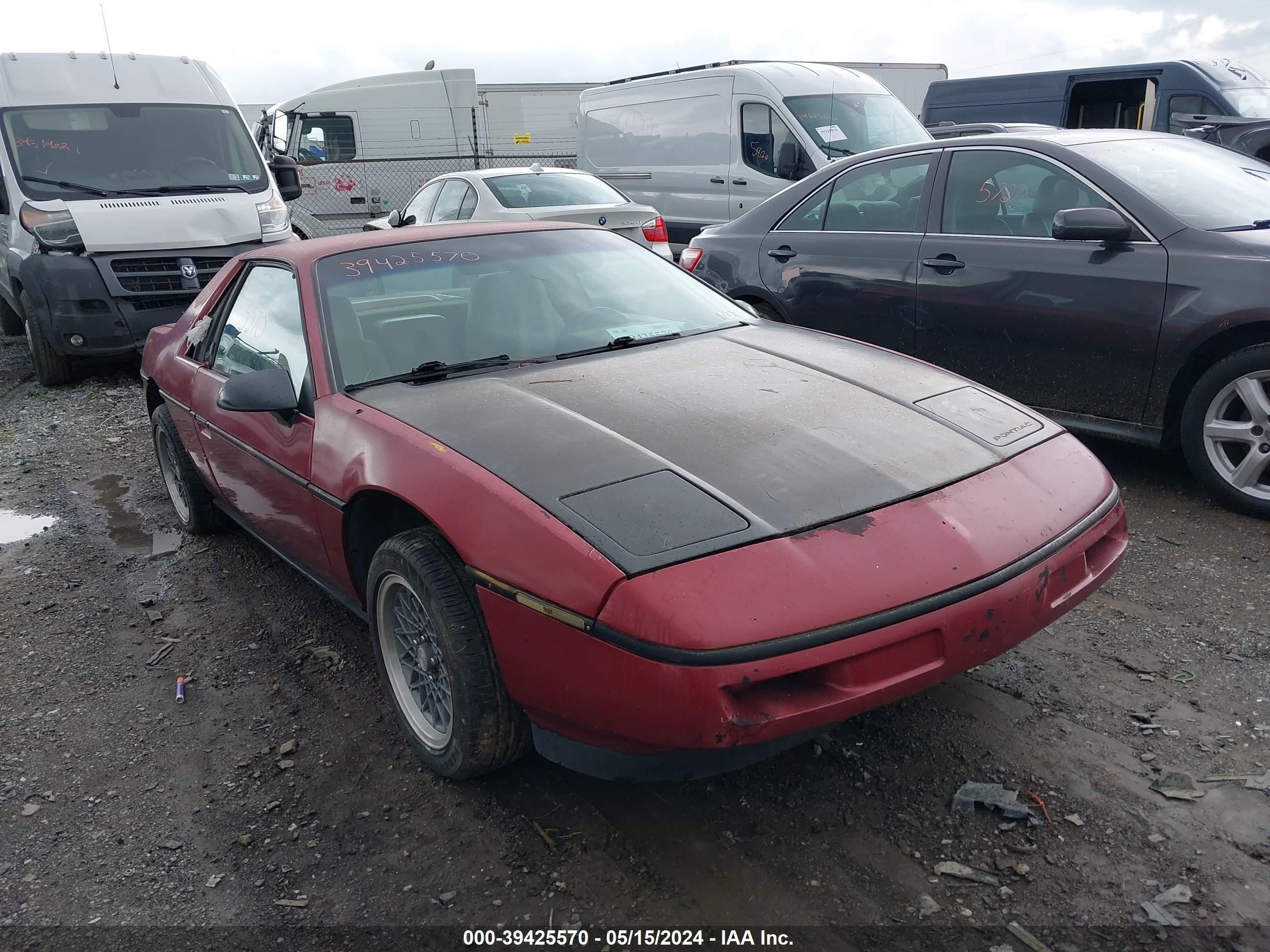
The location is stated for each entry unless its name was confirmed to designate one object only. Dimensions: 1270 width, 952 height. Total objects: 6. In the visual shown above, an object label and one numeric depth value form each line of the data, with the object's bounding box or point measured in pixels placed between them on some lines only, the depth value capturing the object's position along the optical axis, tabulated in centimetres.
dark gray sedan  405
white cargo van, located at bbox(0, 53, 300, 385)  777
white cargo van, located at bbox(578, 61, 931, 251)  998
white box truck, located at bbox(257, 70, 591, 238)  1602
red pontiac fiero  205
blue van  1253
